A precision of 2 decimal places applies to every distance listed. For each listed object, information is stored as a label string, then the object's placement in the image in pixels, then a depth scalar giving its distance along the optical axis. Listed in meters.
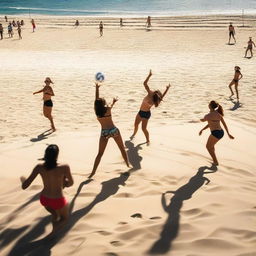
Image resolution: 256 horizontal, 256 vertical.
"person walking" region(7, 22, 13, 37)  35.19
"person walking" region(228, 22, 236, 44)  28.45
